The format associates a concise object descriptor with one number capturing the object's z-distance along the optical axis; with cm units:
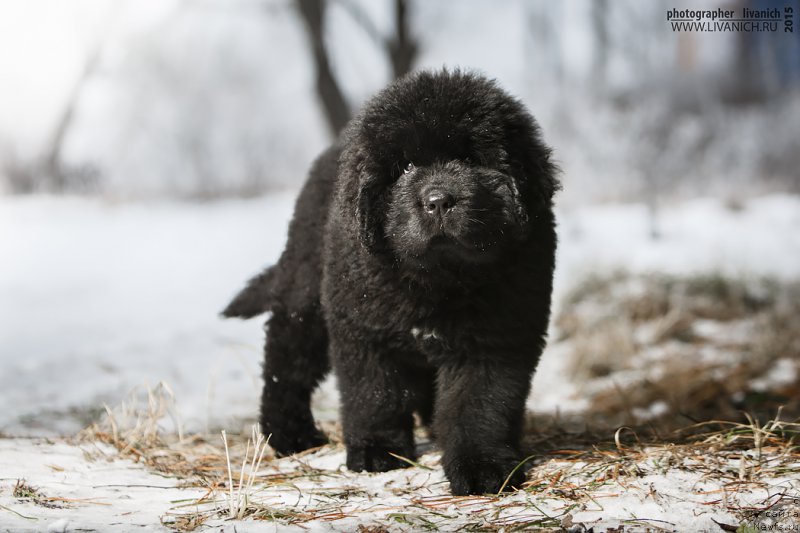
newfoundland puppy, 290
